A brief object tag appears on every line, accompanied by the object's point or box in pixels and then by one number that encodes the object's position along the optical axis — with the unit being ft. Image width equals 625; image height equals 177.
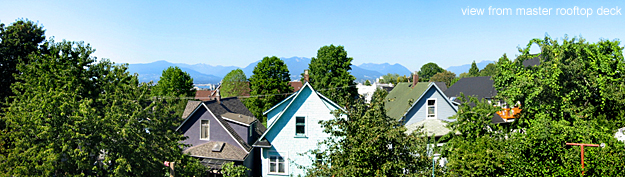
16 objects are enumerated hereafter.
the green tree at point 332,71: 195.52
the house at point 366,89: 357.82
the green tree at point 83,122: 46.91
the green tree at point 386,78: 568.49
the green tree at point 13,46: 71.36
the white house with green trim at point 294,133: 79.41
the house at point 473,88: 189.47
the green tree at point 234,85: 233.35
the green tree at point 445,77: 434.71
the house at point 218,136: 81.76
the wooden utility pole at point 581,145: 45.50
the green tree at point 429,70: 534.37
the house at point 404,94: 108.05
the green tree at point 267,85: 194.49
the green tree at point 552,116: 47.64
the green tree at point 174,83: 201.87
